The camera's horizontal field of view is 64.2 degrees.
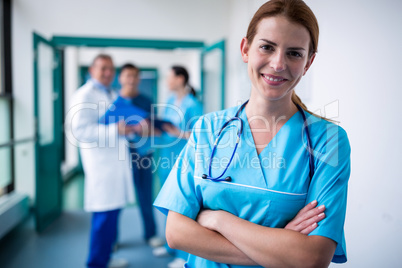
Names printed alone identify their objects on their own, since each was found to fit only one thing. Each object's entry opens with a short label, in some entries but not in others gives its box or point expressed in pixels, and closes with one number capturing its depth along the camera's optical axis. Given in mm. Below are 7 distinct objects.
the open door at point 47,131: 2537
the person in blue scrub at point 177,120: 2234
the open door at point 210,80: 2911
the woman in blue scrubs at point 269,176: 720
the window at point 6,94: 2740
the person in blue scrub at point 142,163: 2418
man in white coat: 1910
